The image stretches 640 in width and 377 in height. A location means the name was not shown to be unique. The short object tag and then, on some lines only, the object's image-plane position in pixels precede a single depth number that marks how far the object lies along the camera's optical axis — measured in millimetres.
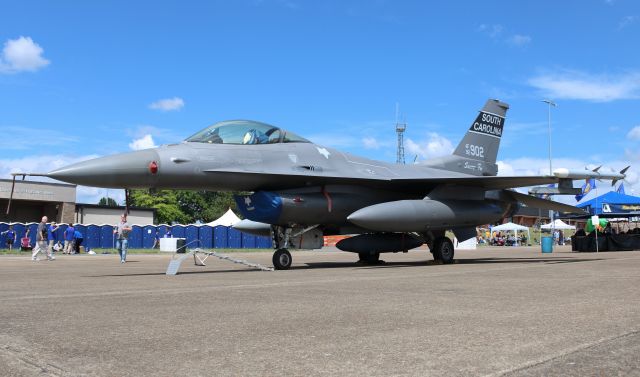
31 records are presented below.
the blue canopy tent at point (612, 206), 26672
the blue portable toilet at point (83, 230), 37362
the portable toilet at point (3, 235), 33916
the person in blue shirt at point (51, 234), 19894
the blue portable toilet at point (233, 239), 41906
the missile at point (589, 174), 13570
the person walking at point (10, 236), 33312
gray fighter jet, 11000
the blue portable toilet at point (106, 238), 38625
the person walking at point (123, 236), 17672
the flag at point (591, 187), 27172
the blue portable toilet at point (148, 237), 40234
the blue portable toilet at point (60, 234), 34994
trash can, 27891
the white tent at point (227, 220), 42500
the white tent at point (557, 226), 41384
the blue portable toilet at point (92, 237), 37741
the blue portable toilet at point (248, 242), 42750
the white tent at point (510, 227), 42688
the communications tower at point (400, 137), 89000
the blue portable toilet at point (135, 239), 40188
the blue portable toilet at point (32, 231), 33625
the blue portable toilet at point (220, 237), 41500
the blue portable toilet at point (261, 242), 43375
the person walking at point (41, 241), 18484
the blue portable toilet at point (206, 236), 41031
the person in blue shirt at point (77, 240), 28891
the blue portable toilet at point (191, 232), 40247
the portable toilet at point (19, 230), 34844
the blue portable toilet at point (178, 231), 40250
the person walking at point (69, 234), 24884
